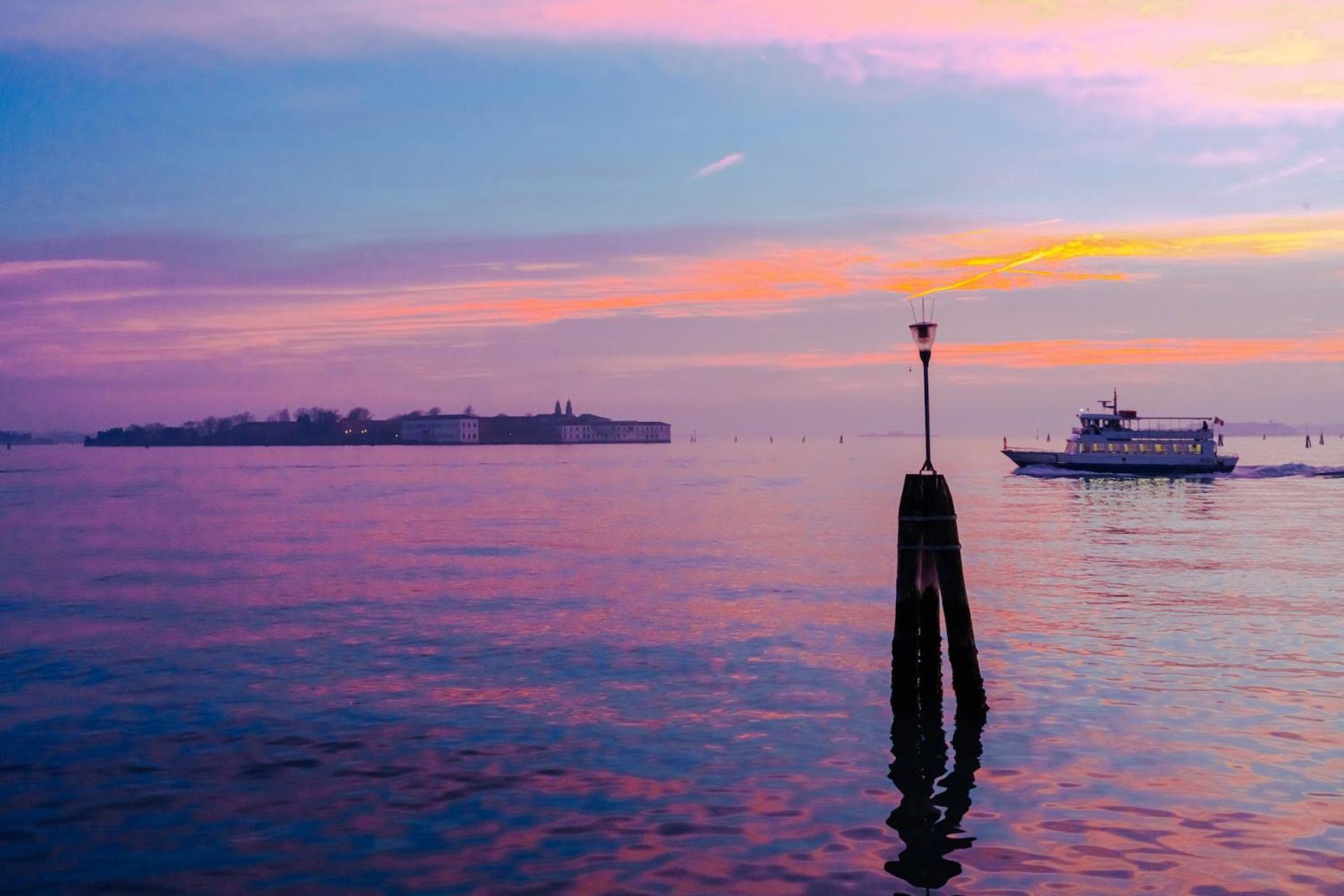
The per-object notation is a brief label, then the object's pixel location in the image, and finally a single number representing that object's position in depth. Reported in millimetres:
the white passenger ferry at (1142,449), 109875
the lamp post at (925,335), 18469
